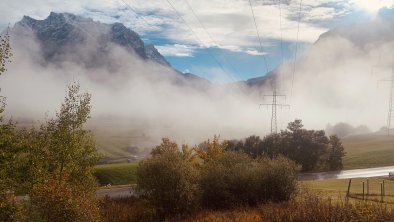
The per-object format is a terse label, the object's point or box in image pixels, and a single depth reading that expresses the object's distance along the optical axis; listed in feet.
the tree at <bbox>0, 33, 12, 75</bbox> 97.26
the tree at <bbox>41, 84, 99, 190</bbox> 122.62
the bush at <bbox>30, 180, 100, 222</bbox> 91.20
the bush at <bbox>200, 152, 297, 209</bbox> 163.02
